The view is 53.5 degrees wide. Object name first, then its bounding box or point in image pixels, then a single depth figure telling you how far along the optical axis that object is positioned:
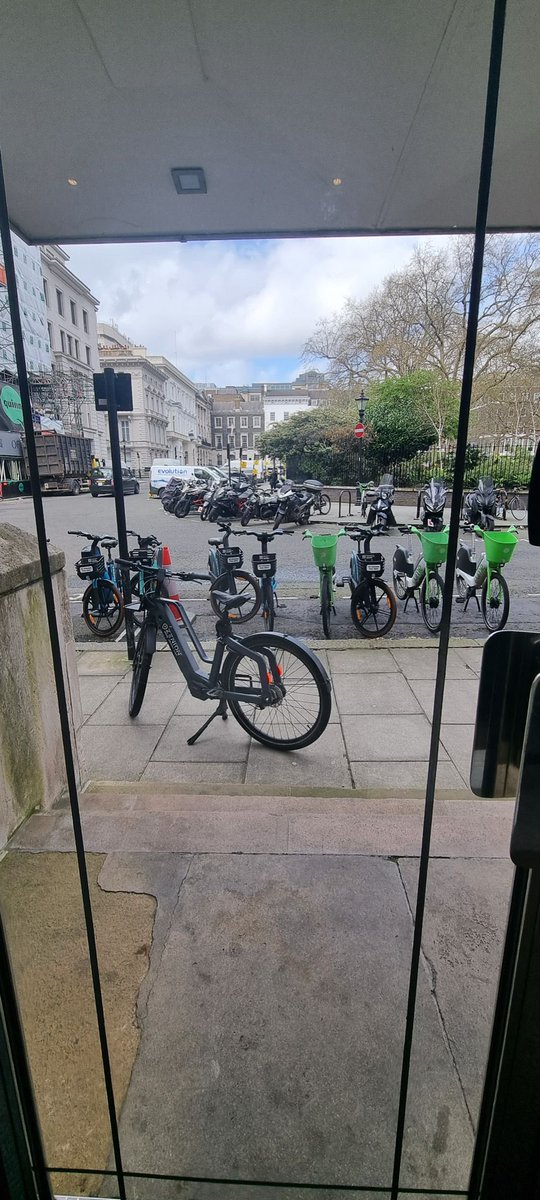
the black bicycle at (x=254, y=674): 2.71
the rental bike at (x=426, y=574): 4.62
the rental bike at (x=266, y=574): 4.47
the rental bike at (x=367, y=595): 4.71
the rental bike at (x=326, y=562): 4.83
